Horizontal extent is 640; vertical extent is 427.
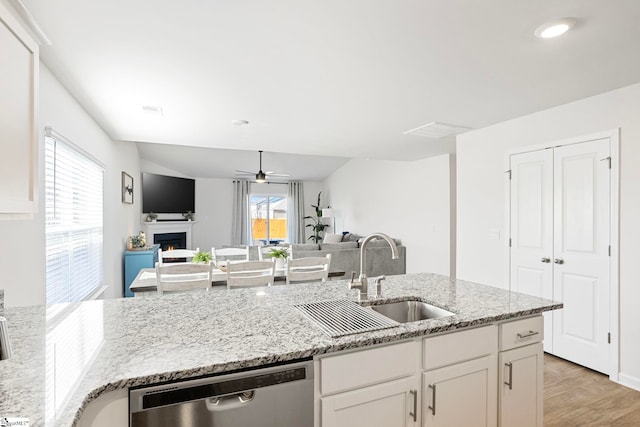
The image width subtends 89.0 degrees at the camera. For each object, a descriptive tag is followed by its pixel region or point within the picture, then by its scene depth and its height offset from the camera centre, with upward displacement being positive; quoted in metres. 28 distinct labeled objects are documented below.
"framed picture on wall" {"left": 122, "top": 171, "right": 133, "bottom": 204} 5.08 +0.41
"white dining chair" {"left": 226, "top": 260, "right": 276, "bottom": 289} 2.91 -0.56
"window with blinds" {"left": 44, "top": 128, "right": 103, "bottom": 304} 2.44 -0.08
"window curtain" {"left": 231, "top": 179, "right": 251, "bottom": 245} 8.95 -0.04
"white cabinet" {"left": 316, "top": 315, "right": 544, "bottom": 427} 1.20 -0.70
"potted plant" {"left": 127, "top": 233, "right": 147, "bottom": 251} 5.34 -0.50
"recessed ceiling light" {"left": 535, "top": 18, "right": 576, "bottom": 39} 1.68 +1.00
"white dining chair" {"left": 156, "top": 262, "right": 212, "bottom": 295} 2.66 -0.55
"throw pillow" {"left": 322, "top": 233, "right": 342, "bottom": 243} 7.72 -0.58
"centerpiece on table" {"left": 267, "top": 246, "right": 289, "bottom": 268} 3.48 -0.46
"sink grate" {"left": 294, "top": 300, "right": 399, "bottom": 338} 1.30 -0.46
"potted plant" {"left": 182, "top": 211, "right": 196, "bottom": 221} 8.02 -0.04
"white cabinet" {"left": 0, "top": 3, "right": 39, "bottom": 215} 1.07 +0.35
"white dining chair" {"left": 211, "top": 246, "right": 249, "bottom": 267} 4.07 -0.52
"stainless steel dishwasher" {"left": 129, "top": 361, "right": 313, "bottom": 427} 0.97 -0.60
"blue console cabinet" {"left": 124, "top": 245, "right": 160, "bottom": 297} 4.97 -0.77
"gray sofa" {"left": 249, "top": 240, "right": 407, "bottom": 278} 5.50 -0.73
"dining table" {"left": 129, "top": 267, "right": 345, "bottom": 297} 2.78 -0.61
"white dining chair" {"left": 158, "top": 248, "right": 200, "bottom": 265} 4.02 -0.53
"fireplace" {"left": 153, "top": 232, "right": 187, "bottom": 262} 7.30 -0.62
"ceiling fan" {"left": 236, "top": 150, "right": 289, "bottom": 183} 6.38 +0.79
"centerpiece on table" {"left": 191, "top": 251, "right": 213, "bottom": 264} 3.18 -0.44
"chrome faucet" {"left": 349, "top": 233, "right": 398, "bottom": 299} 1.78 -0.37
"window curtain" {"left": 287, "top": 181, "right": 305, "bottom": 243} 9.62 +0.08
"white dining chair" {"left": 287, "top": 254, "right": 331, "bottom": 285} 3.15 -0.57
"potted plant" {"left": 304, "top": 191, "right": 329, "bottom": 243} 9.41 -0.33
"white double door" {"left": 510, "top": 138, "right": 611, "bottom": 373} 2.74 -0.24
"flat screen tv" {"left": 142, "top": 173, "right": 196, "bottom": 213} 6.93 +0.45
